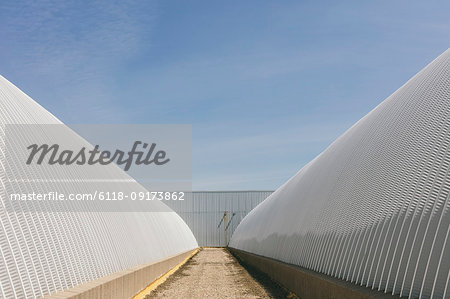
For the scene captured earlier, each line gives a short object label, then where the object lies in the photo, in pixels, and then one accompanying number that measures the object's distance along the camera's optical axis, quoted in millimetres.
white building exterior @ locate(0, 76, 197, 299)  9188
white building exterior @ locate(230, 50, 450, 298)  8656
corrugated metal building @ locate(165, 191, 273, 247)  72812
